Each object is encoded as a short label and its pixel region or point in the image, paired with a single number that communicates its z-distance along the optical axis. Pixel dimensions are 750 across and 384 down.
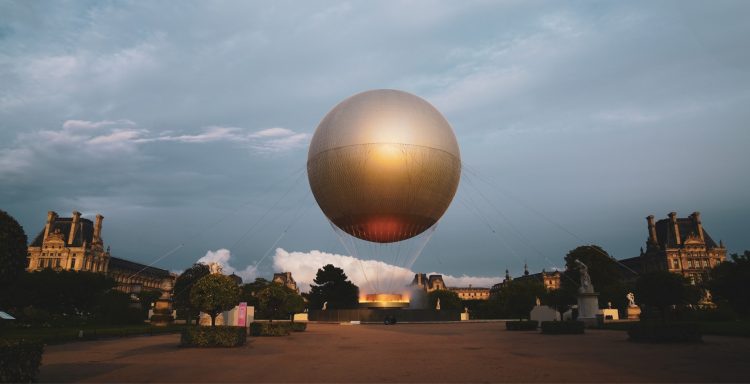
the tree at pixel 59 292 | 55.75
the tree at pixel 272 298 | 34.95
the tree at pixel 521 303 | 44.00
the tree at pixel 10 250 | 10.48
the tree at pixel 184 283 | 70.25
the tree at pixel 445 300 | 99.56
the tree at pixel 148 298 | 85.06
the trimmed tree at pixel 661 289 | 26.03
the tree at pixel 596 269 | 74.79
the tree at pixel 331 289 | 100.25
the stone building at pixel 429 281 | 184.62
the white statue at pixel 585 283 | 36.69
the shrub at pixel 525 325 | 35.03
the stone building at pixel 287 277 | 182.25
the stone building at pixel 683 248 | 116.62
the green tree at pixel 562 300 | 69.05
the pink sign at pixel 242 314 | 32.41
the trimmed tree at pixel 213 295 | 23.03
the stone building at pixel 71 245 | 118.06
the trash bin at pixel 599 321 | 34.29
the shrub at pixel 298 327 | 36.81
